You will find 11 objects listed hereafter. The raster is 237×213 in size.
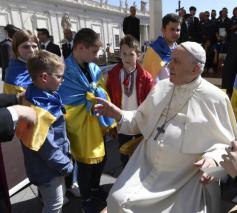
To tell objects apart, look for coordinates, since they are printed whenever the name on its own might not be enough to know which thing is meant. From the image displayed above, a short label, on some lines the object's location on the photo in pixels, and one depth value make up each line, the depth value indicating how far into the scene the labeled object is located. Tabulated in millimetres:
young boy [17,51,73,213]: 1535
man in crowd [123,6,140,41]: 6095
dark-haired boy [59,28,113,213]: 1849
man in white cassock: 1457
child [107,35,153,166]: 2211
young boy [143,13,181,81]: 2533
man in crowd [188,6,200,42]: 6479
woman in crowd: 2115
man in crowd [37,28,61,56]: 5478
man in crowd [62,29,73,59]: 5794
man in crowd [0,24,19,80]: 3880
